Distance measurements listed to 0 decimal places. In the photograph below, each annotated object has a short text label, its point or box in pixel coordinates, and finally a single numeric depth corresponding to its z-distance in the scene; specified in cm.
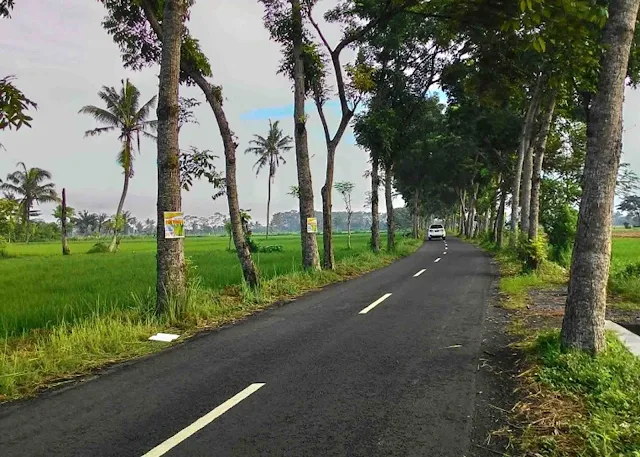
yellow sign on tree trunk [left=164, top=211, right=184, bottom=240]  907
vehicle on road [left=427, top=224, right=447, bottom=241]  5229
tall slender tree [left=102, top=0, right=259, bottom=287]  1200
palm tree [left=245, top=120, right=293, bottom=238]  5331
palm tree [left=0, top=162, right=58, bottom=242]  4569
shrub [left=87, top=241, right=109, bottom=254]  3955
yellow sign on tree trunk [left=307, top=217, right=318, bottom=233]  1608
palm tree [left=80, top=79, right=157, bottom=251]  3569
